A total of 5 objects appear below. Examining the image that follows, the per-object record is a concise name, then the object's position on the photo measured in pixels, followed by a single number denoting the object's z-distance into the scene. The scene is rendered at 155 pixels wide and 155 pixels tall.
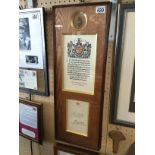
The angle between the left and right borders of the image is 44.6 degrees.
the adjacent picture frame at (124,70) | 0.67
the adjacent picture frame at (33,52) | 0.85
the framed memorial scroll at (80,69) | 0.73
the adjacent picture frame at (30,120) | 0.96
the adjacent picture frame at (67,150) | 0.86
